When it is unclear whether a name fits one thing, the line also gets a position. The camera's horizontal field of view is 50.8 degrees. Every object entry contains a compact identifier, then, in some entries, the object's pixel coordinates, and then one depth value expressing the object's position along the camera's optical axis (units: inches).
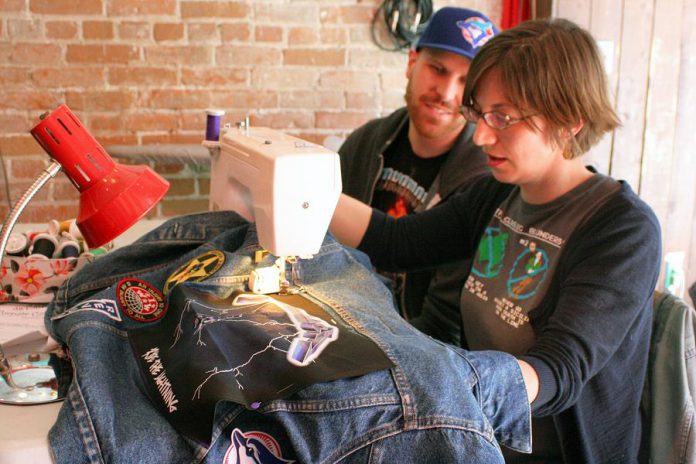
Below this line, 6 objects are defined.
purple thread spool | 56.6
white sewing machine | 43.7
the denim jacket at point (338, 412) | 35.1
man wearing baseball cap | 78.2
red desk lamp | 39.5
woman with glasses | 51.7
